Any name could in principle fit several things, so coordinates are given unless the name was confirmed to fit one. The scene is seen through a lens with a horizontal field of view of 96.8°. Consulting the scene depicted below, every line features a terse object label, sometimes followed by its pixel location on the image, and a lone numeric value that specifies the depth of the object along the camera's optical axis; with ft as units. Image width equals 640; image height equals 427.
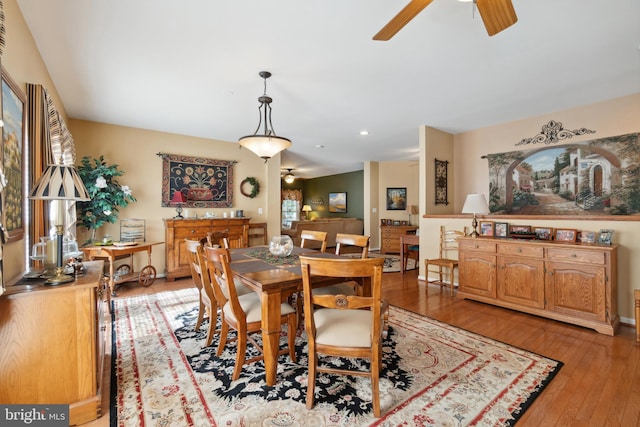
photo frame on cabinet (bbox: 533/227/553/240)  11.35
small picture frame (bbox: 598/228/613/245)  9.95
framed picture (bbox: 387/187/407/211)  26.50
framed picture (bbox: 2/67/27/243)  5.74
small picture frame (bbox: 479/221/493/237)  12.91
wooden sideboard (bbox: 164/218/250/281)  15.29
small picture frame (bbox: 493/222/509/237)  12.40
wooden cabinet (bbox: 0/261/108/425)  4.89
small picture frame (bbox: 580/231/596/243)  10.40
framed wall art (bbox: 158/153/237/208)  16.65
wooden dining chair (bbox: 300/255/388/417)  5.13
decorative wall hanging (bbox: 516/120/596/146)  12.69
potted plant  13.48
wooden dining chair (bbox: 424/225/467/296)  14.33
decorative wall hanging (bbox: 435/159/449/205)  16.03
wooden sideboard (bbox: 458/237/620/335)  9.29
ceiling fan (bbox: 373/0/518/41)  5.04
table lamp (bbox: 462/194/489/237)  12.30
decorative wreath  19.45
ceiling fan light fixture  32.51
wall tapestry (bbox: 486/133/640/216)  11.44
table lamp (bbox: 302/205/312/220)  38.19
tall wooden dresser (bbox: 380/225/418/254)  24.51
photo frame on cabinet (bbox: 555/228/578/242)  10.74
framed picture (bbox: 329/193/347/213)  33.76
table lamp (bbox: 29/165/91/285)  5.57
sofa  26.03
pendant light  9.79
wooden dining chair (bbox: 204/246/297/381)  6.24
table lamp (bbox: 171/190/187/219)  16.01
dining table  6.17
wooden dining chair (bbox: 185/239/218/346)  7.68
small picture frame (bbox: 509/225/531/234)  12.06
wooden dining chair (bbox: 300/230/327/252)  10.75
